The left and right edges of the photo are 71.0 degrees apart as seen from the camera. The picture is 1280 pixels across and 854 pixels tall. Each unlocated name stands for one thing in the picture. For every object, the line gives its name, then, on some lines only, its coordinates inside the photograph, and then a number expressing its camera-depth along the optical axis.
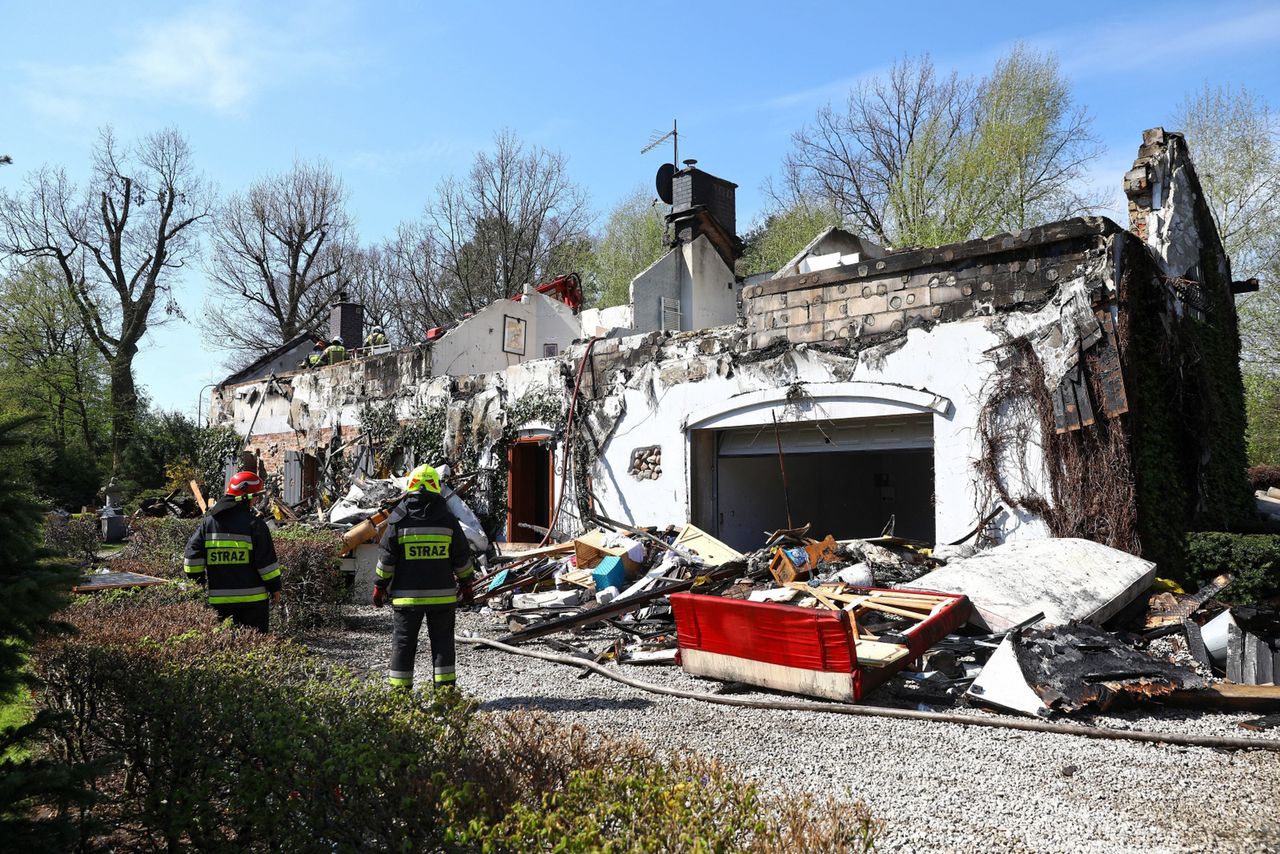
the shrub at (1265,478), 21.21
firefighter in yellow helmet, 6.41
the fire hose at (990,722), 5.18
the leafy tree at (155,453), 28.80
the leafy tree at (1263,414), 25.67
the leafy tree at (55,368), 29.11
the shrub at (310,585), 9.86
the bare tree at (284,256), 37.56
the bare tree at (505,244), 35.03
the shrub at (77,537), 14.48
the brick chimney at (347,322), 24.53
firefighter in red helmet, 6.84
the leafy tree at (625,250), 35.47
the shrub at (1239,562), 9.07
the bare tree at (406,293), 38.53
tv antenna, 22.89
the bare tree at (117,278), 31.84
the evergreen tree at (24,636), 2.97
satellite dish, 22.11
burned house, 9.50
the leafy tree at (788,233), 30.73
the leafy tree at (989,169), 25.34
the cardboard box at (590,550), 11.62
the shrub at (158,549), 10.53
